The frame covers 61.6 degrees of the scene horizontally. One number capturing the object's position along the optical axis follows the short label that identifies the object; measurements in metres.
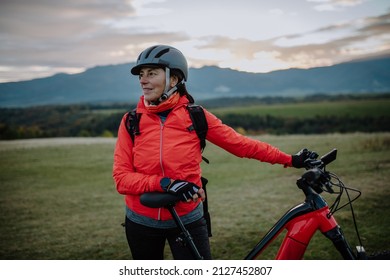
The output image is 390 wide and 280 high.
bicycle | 2.12
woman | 2.26
